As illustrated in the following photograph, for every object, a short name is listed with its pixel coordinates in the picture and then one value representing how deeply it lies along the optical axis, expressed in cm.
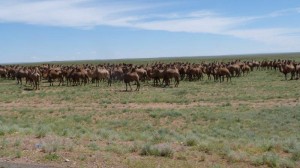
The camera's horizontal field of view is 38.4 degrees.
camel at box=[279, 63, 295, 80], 4200
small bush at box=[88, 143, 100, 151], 1149
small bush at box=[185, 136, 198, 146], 1218
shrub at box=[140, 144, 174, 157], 1069
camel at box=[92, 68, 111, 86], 4012
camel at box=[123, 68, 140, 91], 3319
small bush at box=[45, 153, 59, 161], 1036
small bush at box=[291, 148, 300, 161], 1044
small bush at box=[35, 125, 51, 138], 1339
